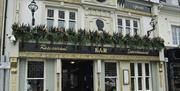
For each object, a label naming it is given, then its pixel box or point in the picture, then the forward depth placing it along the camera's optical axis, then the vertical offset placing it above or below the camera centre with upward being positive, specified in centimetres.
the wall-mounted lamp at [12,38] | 1099 +70
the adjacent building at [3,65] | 1114 -40
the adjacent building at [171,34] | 1572 +125
